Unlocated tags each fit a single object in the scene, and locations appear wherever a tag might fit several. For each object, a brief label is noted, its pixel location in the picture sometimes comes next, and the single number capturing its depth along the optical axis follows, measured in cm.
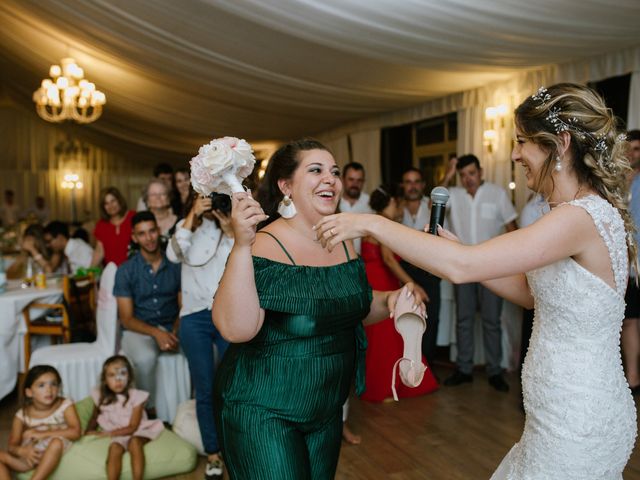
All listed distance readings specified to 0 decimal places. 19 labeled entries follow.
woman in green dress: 169
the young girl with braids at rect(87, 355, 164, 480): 354
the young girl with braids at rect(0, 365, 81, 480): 324
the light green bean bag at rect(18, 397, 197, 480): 330
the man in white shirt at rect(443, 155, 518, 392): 516
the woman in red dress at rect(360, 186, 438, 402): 478
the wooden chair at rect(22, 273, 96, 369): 499
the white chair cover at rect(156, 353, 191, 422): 423
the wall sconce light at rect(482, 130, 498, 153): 619
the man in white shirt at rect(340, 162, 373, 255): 583
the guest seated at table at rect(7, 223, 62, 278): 629
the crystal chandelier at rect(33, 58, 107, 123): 678
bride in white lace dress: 159
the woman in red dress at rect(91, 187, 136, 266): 557
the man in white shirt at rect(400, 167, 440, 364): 540
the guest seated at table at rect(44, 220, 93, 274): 673
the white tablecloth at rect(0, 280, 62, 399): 471
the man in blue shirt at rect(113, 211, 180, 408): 411
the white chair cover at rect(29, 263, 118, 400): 421
